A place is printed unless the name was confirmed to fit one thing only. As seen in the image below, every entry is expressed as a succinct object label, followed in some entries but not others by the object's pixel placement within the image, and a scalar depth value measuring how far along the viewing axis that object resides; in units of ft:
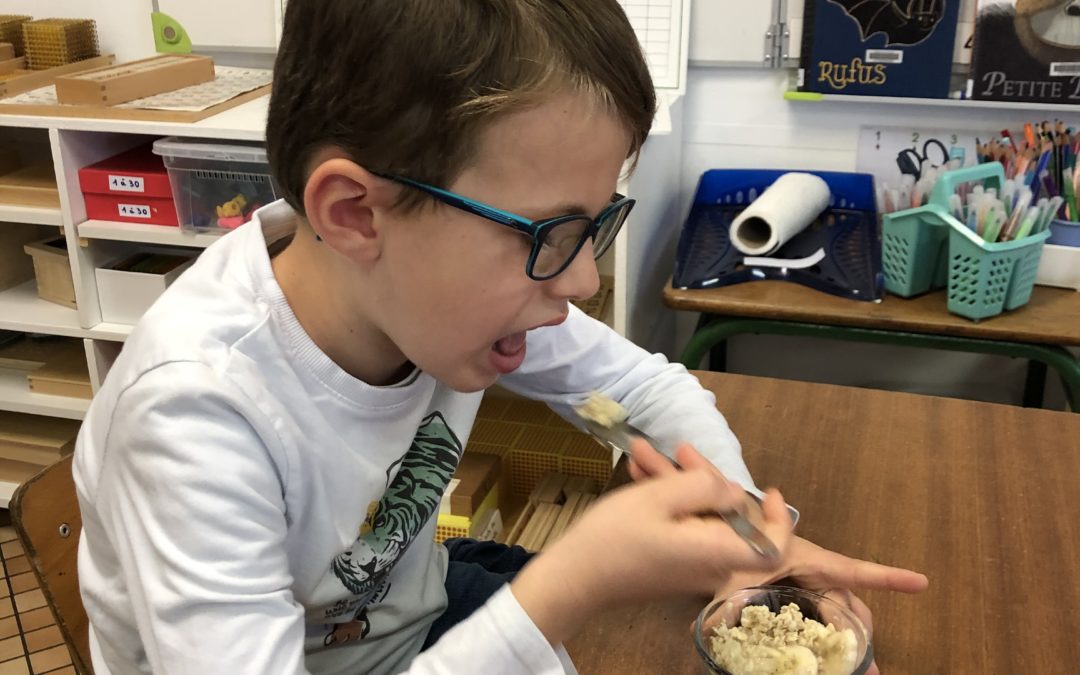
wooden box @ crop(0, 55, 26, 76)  6.36
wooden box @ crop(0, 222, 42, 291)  6.58
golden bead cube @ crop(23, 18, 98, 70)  6.43
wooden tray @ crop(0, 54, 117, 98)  5.89
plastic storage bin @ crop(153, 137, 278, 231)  5.37
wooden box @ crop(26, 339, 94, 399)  6.35
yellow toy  5.54
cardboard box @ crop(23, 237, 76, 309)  6.23
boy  2.05
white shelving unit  5.26
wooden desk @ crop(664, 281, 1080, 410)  4.74
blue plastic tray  5.15
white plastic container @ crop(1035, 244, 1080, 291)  5.04
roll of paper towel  5.27
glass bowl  2.12
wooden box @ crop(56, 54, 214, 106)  5.45
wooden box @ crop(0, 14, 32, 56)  6.59
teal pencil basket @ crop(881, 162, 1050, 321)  4.69
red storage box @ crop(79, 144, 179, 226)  5.57
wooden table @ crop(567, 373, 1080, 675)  2.26
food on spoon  2.77
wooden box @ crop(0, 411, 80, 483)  6.63
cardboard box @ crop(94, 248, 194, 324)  5.87
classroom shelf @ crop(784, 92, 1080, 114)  5.49
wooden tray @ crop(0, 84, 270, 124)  5.26
